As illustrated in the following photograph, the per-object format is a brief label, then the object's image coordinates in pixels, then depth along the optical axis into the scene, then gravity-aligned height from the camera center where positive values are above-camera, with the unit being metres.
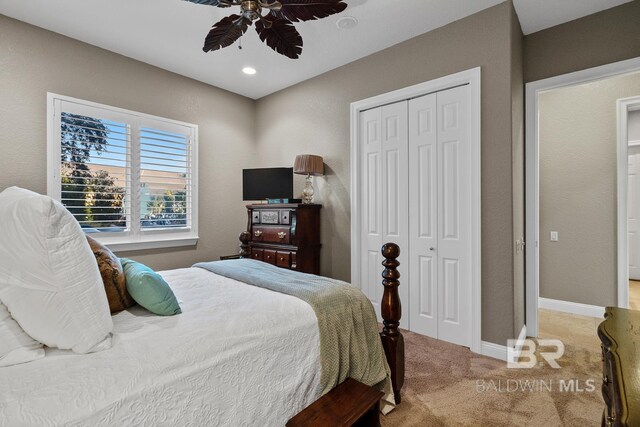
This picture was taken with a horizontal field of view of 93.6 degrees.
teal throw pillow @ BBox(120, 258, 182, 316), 1.32 -0.35
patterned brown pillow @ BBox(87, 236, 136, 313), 1.32 -0.29
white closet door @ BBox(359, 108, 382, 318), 3.25 +0.12
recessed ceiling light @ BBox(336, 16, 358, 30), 2.61 +1.70
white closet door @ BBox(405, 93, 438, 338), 2.85 -0.02
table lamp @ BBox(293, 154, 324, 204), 3.48 +0.55
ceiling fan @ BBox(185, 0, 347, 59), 1.76 +1.24
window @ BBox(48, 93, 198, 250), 2.92 +0.46
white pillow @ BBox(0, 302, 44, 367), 0.92 -0.41
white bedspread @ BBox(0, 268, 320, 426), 0.81 -0.50
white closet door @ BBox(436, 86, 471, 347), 2.64 -0.02
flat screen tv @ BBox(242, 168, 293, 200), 3.76 +0.39
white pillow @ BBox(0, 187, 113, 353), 0.97 -0.21
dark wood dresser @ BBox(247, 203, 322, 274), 3.41 -0.25
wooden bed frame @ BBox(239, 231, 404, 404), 1.79 -0.60
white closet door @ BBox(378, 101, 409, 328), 3.05 +0.33
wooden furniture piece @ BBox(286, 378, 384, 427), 1.21 -0.83
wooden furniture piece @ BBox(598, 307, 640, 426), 0.68 -0.41
